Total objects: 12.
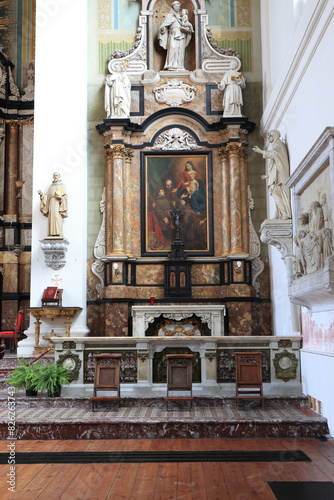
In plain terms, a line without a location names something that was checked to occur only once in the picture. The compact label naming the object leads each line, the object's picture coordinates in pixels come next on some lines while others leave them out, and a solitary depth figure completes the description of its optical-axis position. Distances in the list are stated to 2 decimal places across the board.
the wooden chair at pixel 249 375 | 8.28
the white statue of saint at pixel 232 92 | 12.56
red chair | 13.27
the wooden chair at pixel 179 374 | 8.42
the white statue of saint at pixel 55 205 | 12.08
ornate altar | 12.25
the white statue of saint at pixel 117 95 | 12.54
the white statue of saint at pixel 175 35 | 13.02
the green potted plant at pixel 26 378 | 8.92
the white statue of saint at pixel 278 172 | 10.04
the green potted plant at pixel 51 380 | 8.83
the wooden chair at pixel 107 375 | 8.39
